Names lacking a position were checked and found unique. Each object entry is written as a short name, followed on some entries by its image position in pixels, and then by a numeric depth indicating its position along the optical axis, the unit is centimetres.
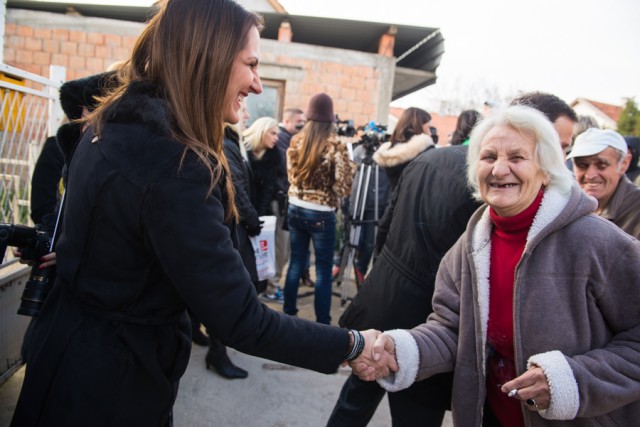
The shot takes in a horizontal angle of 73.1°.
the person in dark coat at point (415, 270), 193
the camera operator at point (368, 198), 494
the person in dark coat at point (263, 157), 431
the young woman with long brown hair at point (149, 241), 106
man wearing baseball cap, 234
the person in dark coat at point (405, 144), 319
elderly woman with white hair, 134
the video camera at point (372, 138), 511
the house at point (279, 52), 819
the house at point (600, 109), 2930
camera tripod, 485
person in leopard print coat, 389
